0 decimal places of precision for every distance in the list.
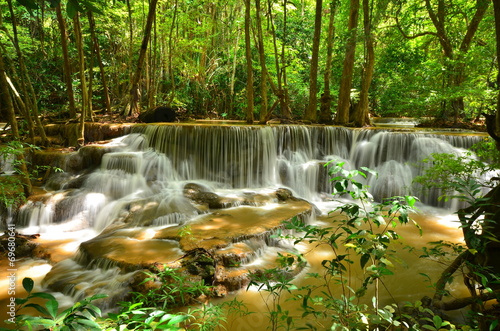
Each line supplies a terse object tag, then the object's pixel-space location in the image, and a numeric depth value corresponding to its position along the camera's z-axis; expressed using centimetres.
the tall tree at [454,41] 1053
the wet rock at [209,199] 681
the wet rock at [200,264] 398
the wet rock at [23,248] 508
